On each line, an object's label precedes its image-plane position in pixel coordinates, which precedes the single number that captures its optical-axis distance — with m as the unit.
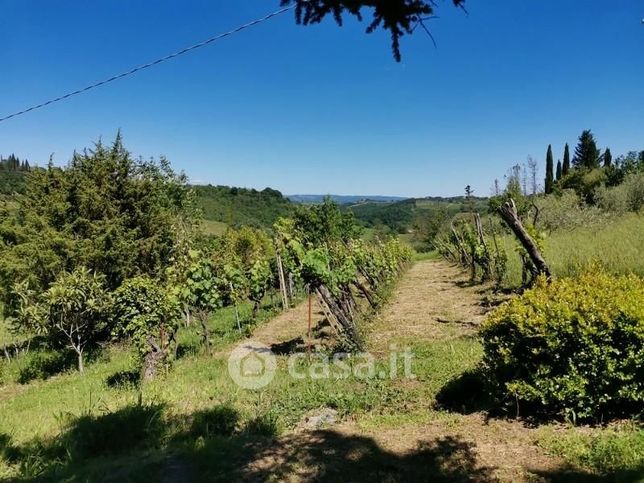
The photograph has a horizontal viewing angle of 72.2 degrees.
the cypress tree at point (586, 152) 56.74
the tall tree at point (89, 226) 15.69
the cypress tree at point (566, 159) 58.34
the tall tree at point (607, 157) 54.78
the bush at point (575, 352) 4.21
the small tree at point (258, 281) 14.09
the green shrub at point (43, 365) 12.59
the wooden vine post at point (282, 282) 16.06
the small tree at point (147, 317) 8.79
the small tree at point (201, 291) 10.90
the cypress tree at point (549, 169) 60.47
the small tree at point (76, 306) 11.49
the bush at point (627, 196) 22.03
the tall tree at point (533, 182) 60.58
